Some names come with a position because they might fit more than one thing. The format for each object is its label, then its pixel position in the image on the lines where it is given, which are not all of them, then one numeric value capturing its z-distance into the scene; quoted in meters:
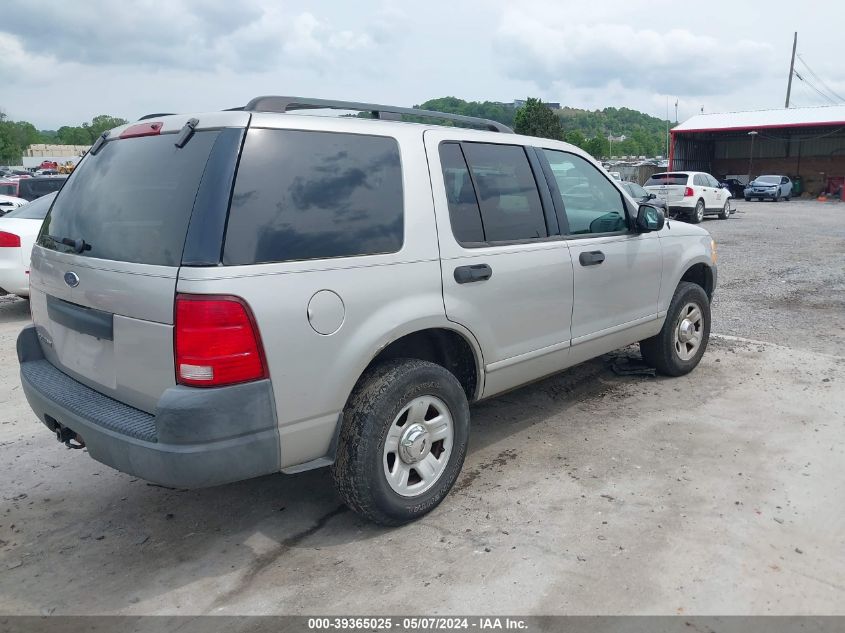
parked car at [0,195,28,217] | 15.38
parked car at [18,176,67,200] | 16.53
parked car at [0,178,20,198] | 20.80
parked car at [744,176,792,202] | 34.12
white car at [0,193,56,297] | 7.77
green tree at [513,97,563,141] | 43.69
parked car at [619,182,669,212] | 17.90
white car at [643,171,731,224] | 22.27
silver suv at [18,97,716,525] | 2.74
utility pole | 51.75
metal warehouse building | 39.09
